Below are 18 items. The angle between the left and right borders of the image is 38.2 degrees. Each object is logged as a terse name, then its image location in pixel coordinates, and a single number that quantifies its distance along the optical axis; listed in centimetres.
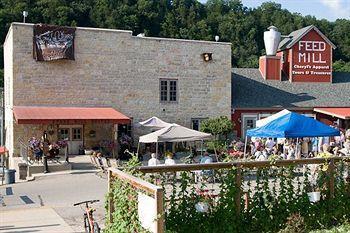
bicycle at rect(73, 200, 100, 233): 800
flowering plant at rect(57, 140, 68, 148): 2042
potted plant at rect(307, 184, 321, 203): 862
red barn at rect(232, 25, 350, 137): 3008
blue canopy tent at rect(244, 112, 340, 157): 1542
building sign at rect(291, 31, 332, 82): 3344
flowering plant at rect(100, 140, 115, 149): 2419
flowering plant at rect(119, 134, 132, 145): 2483
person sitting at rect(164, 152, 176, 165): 1602
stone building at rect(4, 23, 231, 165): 2372
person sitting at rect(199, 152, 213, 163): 1601
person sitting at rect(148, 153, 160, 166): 1608
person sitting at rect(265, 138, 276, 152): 2192
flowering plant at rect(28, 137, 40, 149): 2050
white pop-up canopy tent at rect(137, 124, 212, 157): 1850
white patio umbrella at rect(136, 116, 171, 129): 2469
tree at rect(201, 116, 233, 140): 2630
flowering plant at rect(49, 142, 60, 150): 2020
